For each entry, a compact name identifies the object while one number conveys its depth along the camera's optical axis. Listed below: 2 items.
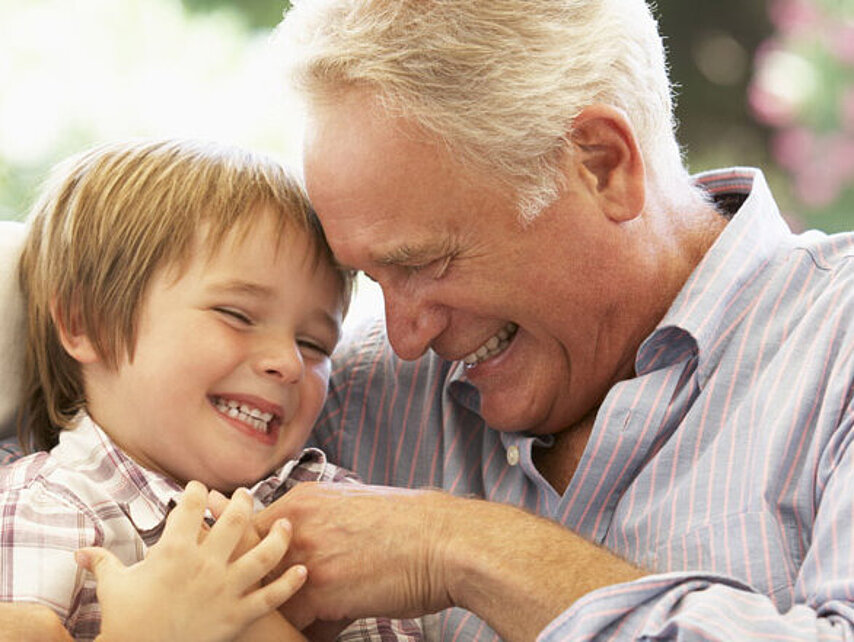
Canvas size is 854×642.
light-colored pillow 1.76
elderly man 1.44
